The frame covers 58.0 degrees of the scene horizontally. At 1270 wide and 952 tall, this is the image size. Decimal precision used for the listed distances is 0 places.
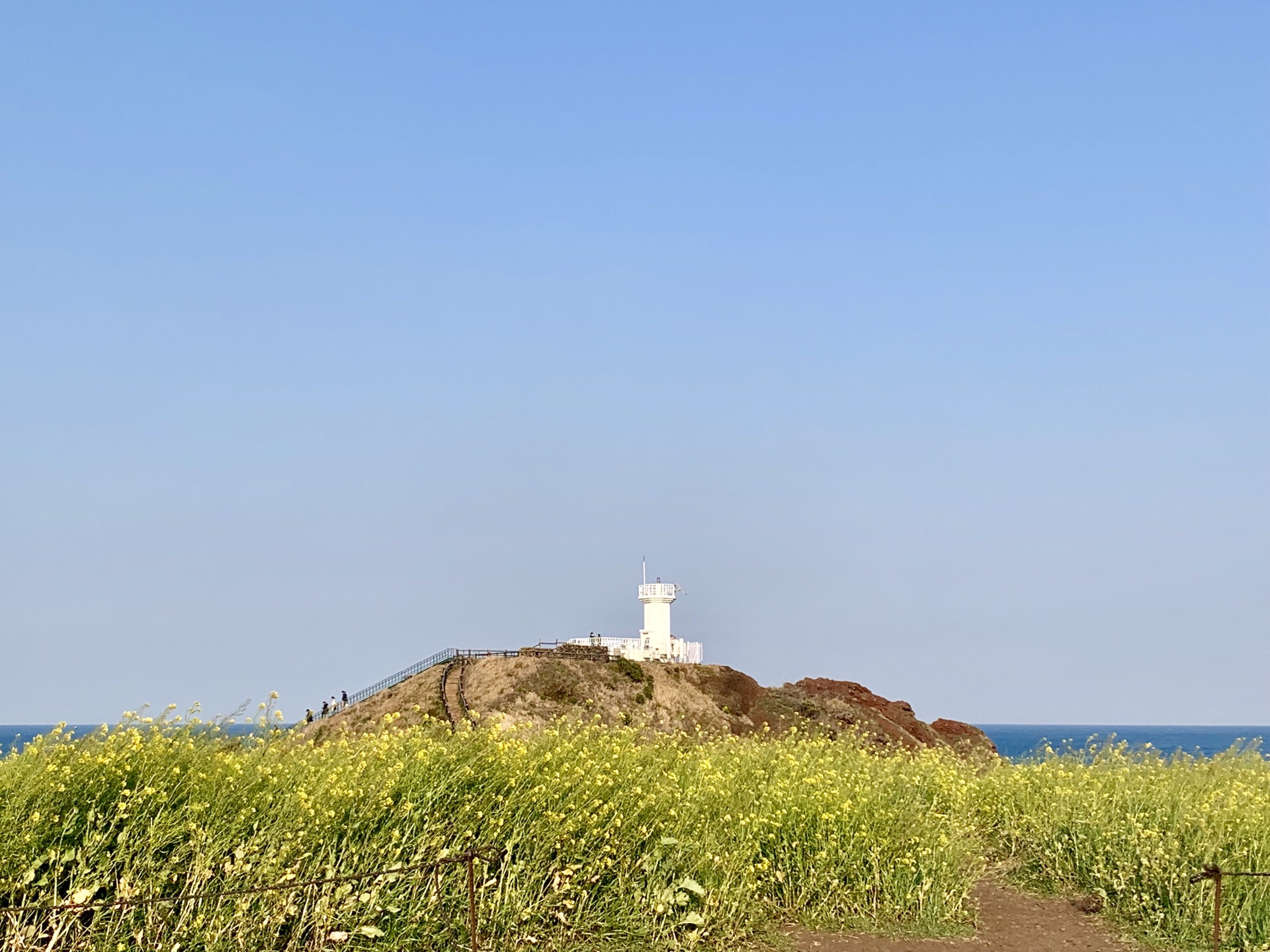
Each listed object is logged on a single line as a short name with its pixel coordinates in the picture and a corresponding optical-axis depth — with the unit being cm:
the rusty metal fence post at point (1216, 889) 1036
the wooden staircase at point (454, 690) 4491
